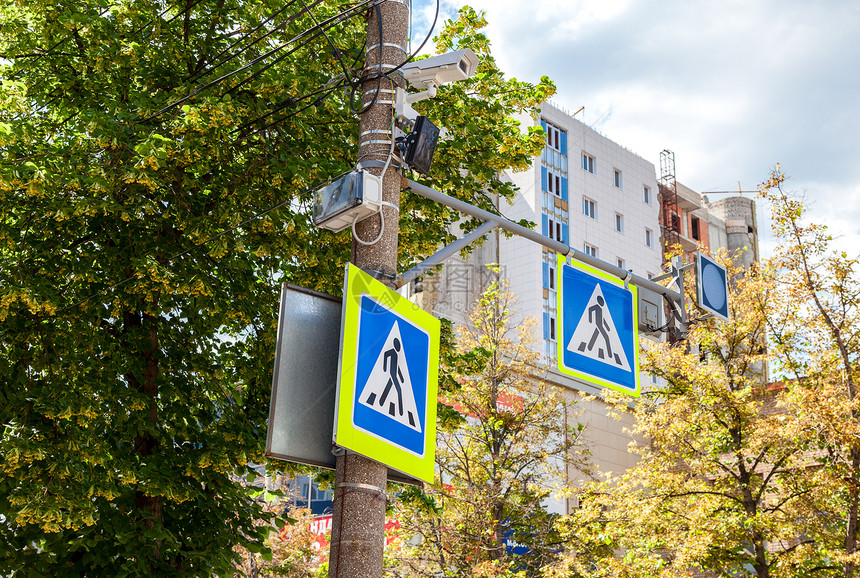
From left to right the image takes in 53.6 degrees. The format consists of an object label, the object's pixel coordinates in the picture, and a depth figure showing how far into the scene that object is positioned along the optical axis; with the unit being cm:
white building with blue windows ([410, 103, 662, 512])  5006
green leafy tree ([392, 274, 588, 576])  2386
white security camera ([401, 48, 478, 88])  780
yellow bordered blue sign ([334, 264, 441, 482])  635
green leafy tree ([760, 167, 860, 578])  1744
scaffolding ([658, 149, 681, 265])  7388
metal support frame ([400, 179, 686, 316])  802
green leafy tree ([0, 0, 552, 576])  993
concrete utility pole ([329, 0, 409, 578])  624
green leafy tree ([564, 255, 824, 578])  1889
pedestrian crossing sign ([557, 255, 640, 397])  886
